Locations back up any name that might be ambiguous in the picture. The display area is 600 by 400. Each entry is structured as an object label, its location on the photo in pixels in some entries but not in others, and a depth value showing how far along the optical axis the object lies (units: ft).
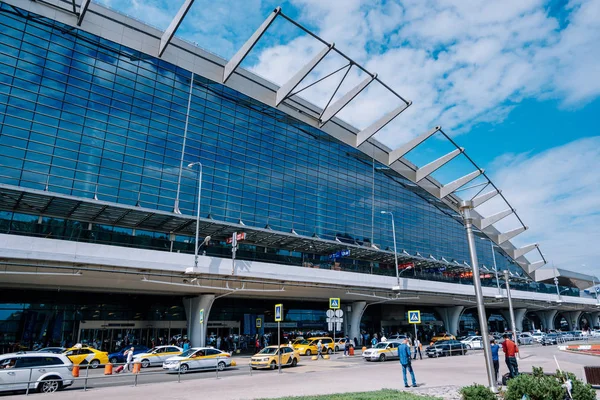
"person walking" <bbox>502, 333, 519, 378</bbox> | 44.86
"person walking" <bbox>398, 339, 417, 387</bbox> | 46.27
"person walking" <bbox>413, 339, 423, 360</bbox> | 97.63
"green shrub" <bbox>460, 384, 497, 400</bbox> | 28.14
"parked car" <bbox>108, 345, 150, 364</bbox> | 90.15
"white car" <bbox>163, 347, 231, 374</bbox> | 72.54
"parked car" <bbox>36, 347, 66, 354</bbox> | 80.33
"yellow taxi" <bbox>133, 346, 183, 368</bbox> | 83.10
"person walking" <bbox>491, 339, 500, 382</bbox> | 47.09
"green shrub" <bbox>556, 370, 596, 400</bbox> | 27.61
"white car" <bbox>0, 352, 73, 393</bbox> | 47.60
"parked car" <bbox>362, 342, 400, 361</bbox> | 93.25
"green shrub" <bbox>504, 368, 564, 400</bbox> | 27.32
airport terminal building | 95.50
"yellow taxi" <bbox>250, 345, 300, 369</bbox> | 75.51
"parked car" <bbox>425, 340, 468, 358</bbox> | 102.81
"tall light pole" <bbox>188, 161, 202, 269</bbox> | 90.34
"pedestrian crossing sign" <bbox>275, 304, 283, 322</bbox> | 74.96
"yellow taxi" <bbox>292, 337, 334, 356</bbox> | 109.85
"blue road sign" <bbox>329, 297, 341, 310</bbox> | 86.84
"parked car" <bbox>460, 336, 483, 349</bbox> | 131.34
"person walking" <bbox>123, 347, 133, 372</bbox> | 77.32
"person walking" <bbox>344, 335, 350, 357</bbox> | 110.26
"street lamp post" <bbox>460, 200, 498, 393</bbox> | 35.94
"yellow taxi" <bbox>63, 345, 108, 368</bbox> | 81.66
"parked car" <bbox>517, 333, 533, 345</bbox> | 153.15
